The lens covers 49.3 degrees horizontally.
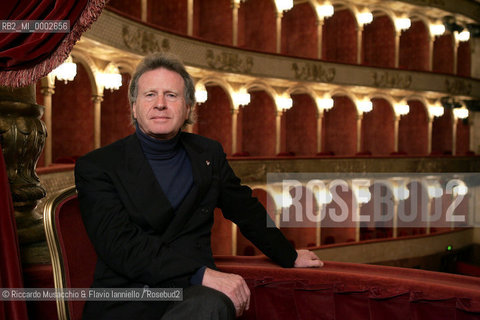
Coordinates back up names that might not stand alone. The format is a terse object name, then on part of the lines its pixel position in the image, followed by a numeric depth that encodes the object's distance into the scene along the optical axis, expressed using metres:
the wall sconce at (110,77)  13.87
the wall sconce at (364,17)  23.11
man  2.23
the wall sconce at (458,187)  24.78
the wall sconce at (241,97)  19.25
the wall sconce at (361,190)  21.73
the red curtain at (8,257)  2.26
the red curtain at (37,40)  2.47
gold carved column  2.66
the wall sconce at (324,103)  21.91
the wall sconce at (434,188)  24.13
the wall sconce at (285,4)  19.77
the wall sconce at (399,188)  23.20
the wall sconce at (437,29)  25.41
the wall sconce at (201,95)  15.82
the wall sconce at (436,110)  25.39
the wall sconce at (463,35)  25.95
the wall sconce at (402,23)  24.17
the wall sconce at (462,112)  25.50
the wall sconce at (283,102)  20.75
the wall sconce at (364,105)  22.95
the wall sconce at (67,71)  10.94
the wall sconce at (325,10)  21.80
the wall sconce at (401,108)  24.31
